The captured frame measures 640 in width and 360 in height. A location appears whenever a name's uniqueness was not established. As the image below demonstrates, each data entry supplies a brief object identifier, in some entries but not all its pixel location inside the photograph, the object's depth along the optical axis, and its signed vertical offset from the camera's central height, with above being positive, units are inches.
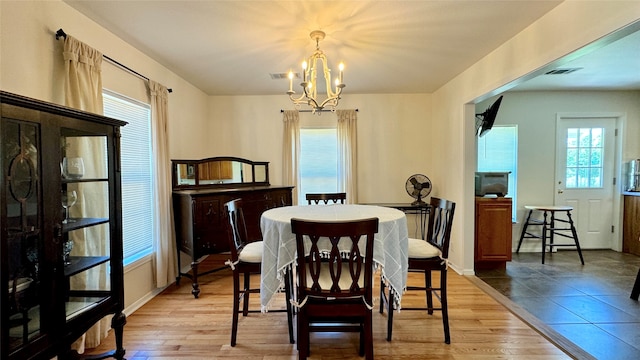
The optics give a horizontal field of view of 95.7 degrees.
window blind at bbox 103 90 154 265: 103.4 -0.7
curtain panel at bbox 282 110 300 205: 173.6 +15.5
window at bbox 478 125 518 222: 173.6 +11.2
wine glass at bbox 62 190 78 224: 61.4 -6.2
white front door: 177.2 -3.7
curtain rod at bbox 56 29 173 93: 76.1 +36.5
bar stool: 156.9 -31.5
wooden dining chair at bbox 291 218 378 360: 62.4 -27.2
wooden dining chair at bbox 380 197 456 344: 84.8 -26.6
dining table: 73.1 -20.8
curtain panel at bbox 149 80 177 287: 116.3 -4.8
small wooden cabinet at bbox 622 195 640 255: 167.5 -33.4
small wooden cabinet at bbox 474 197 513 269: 143.6 -29.0
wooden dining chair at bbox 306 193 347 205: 131.8 -12.1
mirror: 136.0 -0.5
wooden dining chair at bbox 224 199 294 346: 84.8 -26.8
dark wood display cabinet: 49.3 -11.1
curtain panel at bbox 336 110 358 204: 172.6 +11.6
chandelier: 91.8 +29.3
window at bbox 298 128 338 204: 178.9 +9.0
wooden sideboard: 119.4 -12.6
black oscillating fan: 163.2 -9.5
